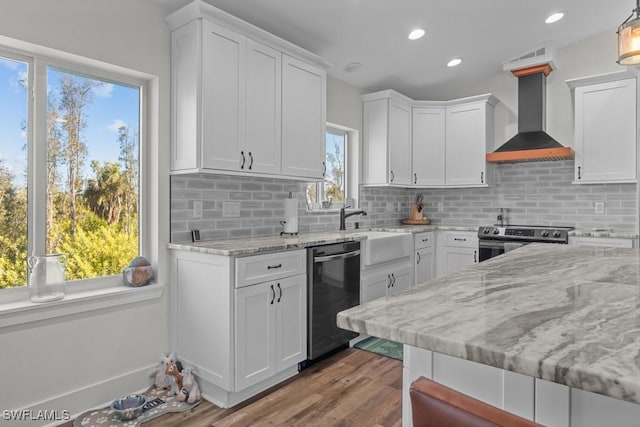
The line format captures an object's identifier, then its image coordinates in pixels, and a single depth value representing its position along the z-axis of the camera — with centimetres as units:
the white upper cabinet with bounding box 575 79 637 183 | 361
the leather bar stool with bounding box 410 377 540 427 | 66
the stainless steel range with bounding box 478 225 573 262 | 377
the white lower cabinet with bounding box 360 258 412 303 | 339
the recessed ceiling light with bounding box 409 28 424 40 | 346
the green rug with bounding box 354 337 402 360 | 312
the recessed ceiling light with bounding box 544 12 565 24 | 354
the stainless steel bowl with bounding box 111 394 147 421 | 211
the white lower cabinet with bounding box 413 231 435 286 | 418
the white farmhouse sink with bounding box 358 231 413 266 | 336
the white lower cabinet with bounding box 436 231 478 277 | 432
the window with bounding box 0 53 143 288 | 211
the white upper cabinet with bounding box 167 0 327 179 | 245
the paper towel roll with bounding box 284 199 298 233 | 323
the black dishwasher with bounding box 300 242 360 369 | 278
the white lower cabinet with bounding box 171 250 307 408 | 229
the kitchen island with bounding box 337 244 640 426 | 58
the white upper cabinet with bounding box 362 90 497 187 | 429
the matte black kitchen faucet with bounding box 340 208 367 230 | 394
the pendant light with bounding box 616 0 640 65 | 177
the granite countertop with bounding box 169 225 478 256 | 231
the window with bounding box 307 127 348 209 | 392
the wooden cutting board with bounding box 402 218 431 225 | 492
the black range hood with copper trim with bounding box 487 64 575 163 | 408
